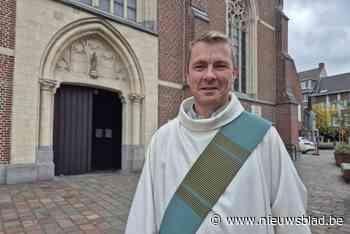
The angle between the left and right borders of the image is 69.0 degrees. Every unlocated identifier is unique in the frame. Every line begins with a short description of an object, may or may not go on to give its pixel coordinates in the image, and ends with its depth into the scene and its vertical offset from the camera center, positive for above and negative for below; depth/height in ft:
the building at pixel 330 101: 136.46 +16.38
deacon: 3.70 -0.71
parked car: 77.15 -6.16
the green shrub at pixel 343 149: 40.37 -3.67
